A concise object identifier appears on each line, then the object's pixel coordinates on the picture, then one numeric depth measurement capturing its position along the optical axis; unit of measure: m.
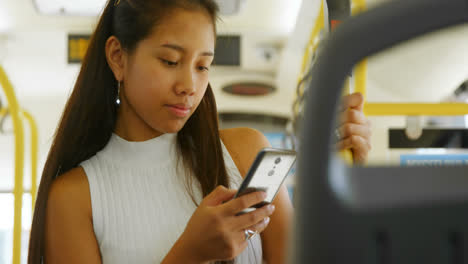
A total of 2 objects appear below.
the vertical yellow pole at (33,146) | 2.56
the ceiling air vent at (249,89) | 5.93
